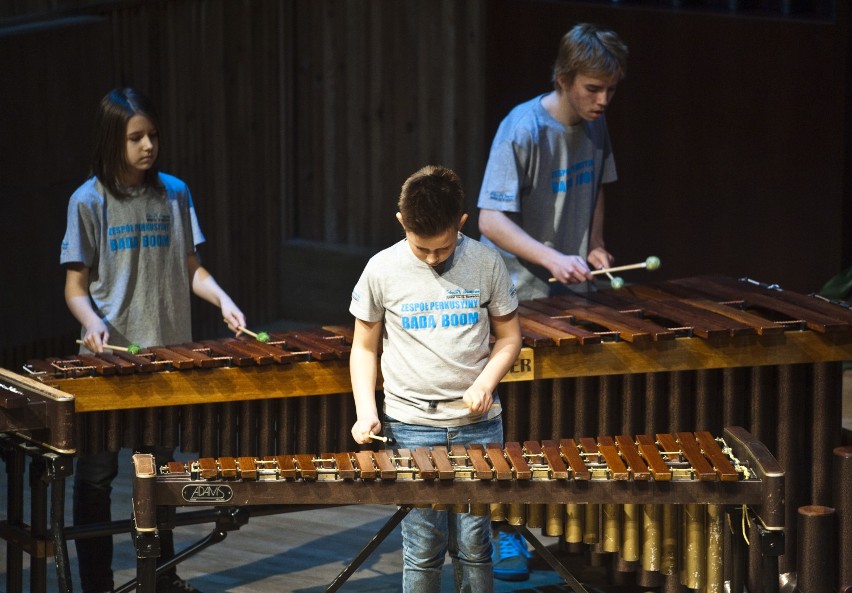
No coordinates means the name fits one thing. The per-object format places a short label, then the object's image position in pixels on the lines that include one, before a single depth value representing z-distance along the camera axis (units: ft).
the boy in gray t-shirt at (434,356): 26.45
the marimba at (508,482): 24.81
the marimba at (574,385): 28.81
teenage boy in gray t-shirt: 32.94
